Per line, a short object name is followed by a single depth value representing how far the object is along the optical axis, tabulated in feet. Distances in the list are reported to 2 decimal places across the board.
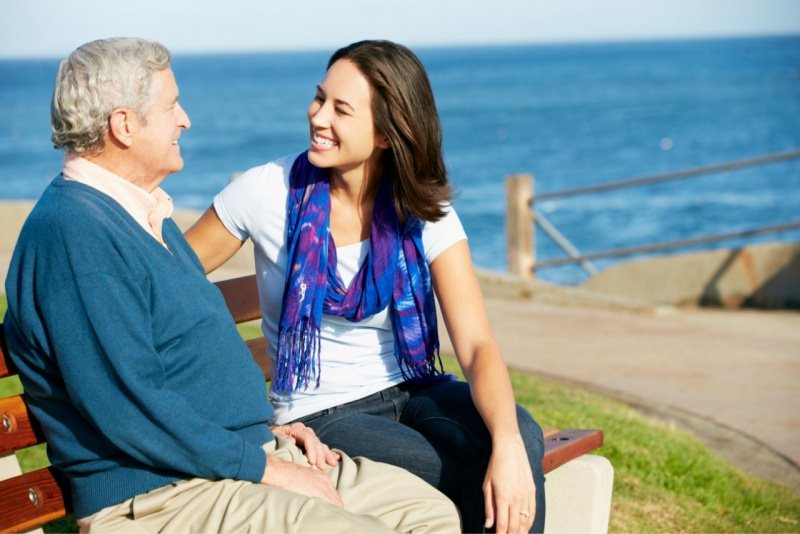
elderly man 14.69
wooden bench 15.58
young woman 19.06
